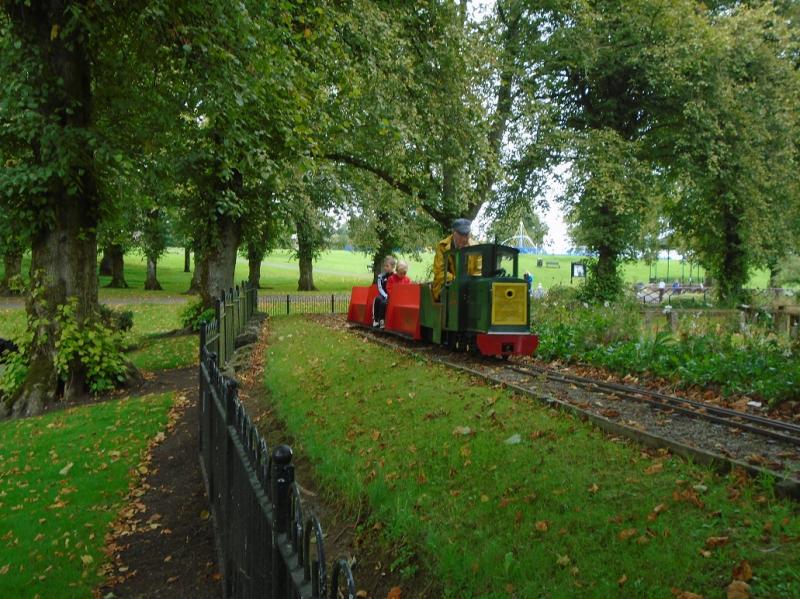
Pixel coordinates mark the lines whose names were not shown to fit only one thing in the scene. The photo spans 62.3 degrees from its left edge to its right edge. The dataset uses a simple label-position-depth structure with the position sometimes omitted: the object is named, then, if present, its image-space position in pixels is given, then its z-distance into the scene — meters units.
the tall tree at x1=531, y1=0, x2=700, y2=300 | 23.38
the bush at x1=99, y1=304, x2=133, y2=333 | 21.02
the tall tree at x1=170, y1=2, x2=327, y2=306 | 10.29
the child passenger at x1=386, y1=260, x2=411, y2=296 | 17.22
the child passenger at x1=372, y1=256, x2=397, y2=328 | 17.78
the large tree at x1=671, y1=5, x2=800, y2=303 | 24.08
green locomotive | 11.62
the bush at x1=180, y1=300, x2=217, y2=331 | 22.95
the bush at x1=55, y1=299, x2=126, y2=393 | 12.52
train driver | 13.09
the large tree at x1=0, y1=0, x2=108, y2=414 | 10.95
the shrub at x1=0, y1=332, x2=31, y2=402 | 12.77
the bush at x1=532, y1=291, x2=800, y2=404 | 9.00
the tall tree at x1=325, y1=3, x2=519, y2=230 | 14.22
